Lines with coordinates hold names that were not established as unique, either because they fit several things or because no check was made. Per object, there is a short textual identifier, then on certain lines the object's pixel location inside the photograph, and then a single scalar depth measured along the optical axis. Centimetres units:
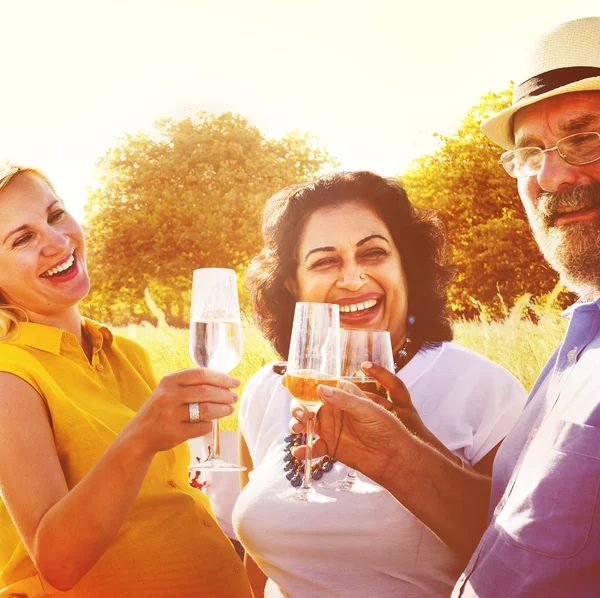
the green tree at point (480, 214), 726
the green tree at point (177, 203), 1098
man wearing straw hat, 175
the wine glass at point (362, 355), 226
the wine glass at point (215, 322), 201
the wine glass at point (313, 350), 201
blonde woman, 185
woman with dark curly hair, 235
